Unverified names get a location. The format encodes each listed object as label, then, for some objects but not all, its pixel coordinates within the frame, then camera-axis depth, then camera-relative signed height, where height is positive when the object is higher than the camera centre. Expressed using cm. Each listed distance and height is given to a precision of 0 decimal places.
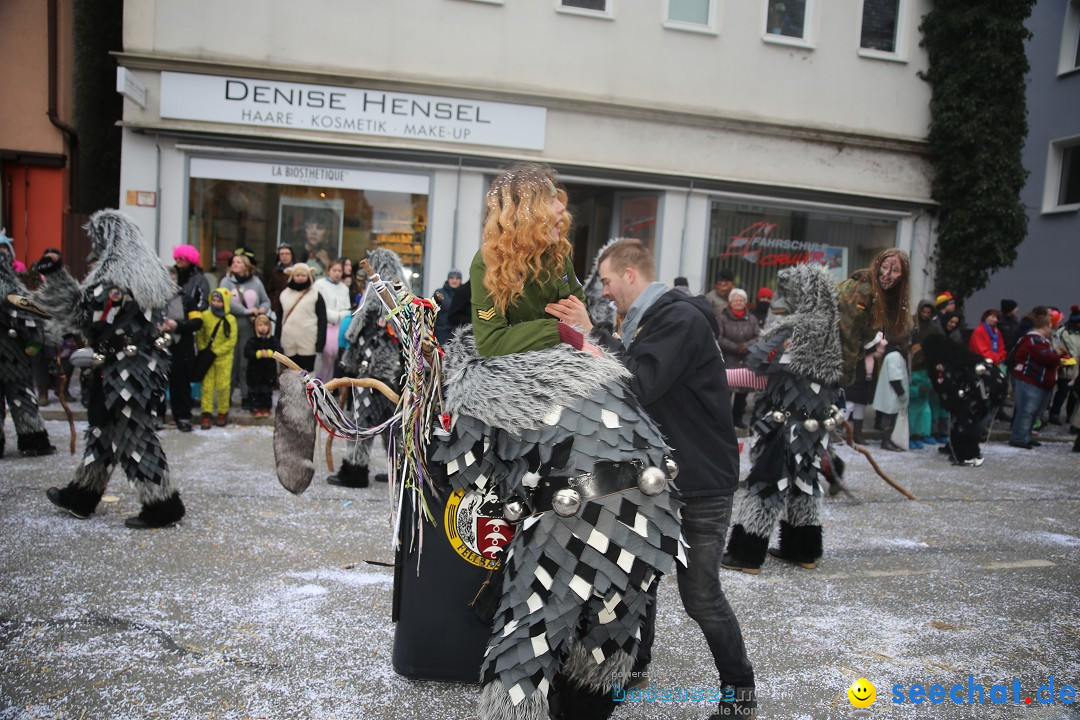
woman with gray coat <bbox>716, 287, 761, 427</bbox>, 991 -26
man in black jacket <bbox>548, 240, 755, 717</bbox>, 290 -55
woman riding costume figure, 243 -50
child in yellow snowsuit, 866 -77
